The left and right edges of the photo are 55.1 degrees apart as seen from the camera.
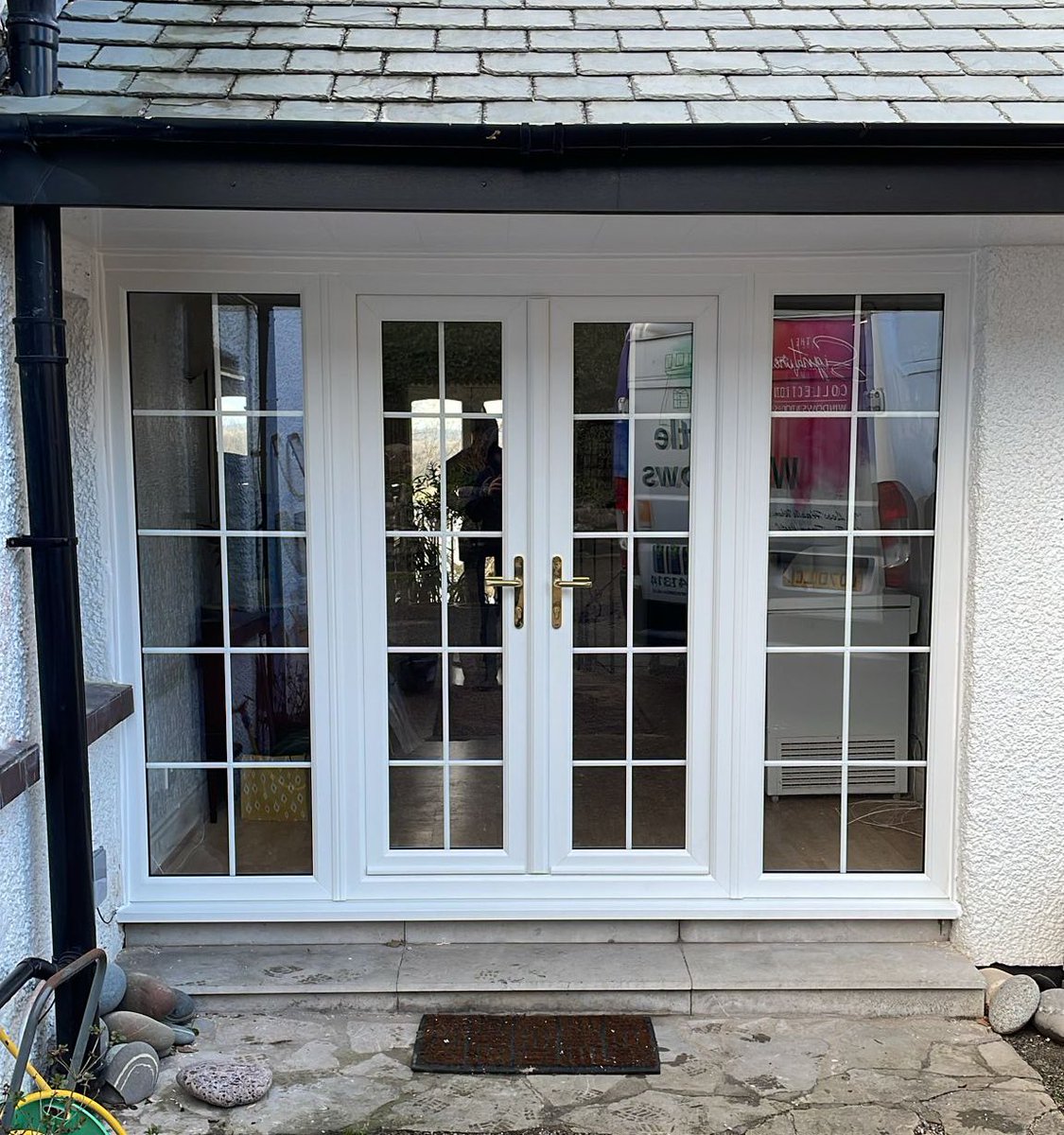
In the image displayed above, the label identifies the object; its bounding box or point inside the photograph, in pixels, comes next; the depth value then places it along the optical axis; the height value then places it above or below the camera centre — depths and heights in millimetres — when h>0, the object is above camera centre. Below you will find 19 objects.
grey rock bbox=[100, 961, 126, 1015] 3723 -1856
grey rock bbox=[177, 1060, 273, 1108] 3525 -2100
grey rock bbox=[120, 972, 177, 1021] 3861 -1952
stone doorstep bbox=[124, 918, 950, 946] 4414 -1955
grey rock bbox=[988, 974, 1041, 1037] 4004 -2086
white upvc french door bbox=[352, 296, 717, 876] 4348 -443
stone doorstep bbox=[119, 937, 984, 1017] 4109 -2032
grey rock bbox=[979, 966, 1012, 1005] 4152 -2079
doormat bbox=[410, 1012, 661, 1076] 3754 -2143
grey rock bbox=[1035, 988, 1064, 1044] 3936 -2100
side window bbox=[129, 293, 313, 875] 4348 -421
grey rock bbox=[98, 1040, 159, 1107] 3496 -2036
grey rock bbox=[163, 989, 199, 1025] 3936 -2046
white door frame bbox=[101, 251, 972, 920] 4266 -443
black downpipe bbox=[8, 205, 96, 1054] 3271 -341
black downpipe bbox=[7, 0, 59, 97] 3264 +1412
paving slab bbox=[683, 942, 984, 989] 4137 -2025
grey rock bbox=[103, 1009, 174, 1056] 3693 -1982
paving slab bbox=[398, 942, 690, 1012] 4102 -2026
